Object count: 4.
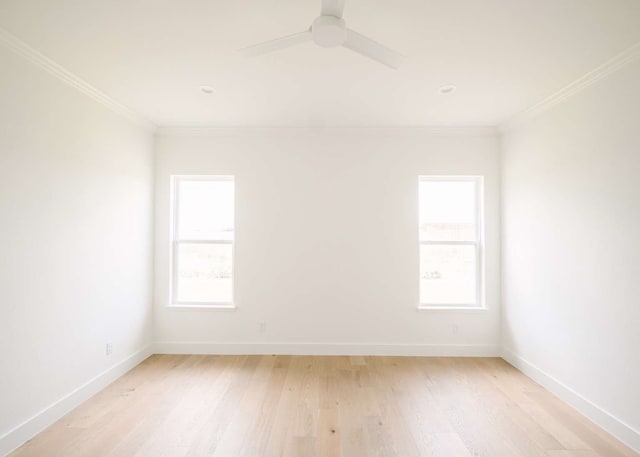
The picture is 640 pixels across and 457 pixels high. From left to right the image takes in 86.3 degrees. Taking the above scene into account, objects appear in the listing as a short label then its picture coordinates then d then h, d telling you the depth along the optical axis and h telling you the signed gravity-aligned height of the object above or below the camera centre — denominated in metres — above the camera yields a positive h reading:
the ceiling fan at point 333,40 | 1.74 +1.07
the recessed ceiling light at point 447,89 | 3.00 +1.34
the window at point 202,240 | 4.30 -0.04
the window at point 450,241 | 4.25 -0.03
